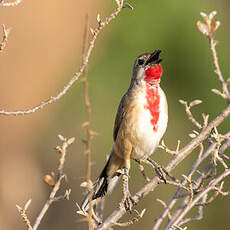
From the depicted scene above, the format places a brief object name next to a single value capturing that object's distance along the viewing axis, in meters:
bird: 8.04
